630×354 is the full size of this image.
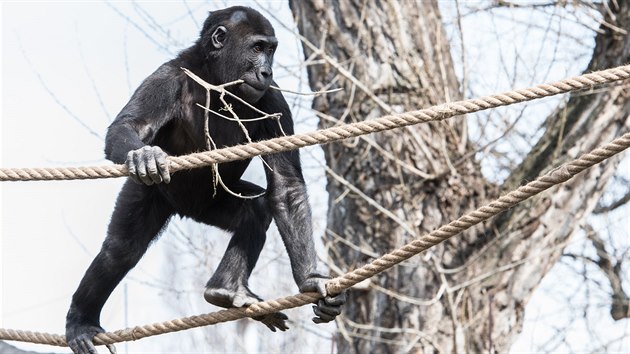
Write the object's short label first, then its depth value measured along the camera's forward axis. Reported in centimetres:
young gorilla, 1207
